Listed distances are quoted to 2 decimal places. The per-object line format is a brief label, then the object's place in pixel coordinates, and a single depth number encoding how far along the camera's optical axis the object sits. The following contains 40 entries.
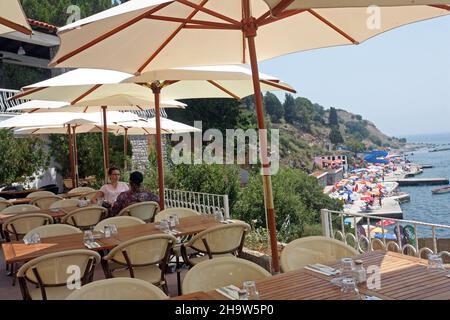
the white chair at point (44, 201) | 6.58
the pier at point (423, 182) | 36.40
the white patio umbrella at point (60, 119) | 7.06
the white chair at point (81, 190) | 7.49
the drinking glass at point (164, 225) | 3.83
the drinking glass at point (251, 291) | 1.90
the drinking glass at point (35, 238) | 3.52
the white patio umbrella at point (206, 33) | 3.04
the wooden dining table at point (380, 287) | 1.92
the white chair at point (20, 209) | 5.55
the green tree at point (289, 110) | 50.28
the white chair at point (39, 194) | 6.94
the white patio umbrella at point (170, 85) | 4.32
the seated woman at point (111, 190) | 6.00
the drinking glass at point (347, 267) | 2.18
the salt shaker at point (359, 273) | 2.09
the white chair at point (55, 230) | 3.82
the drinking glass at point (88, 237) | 3.48
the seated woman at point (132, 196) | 5.21
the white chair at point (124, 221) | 4.15
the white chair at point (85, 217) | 4.98
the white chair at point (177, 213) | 4.46
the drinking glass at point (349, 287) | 1.95
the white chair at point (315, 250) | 2.76
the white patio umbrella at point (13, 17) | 2.60
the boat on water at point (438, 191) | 30.34
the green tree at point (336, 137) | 45.12
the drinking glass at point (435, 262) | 2.19
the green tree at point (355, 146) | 43.38
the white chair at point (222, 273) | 2.32
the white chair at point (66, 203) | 5.73
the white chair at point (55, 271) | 2.79
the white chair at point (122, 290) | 2.01
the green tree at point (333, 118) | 49.19
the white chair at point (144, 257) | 3.17
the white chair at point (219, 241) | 3.52
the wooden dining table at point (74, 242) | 3.18
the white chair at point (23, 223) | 4.73
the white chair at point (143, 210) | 4.95
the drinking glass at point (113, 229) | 3.70
